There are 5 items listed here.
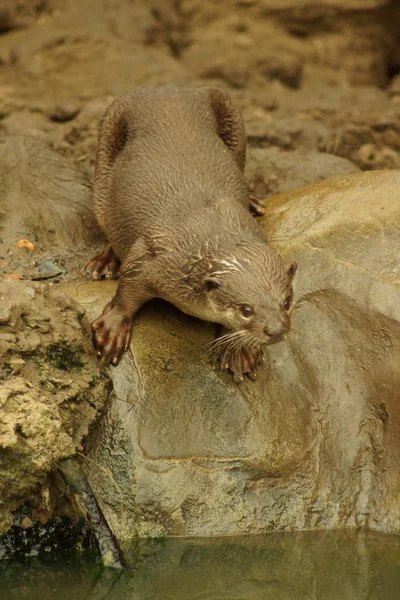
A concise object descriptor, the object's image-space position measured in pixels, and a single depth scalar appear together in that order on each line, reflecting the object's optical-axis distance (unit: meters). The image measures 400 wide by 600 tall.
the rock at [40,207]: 11.09
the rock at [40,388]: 7.99
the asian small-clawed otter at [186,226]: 8.34
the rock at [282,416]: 8.69
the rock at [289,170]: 12.70
